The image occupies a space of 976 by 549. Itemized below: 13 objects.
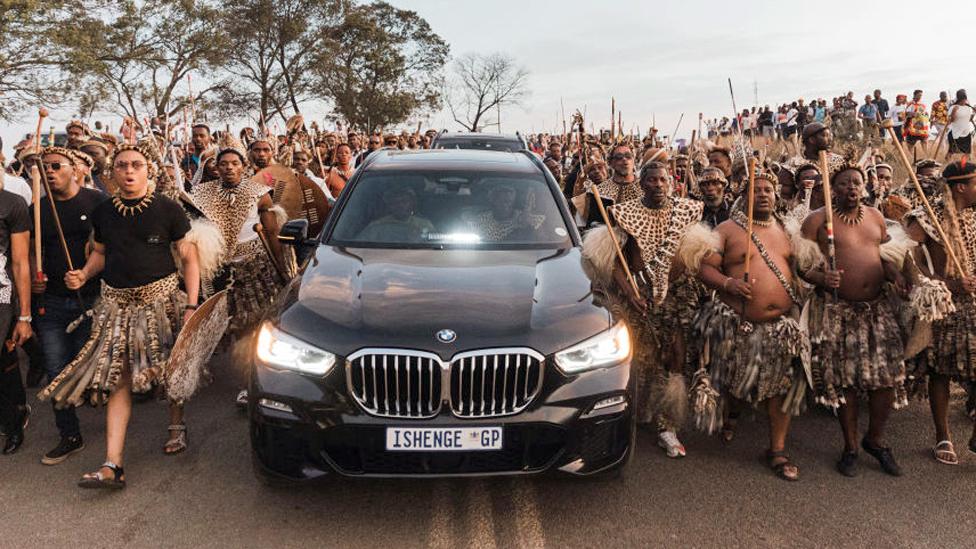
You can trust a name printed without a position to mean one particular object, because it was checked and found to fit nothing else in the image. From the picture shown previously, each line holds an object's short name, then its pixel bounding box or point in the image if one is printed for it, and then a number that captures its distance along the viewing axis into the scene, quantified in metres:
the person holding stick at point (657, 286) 4.57
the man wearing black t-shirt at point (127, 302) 4.13
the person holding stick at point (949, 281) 4.35
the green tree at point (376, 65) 43.00
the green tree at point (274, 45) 39.34
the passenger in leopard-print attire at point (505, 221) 4.35
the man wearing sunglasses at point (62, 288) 4.45
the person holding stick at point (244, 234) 5.55
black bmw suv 3.13
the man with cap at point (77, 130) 8.80
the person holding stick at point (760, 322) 4.30
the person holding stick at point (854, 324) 4.30
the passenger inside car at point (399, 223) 4.35
